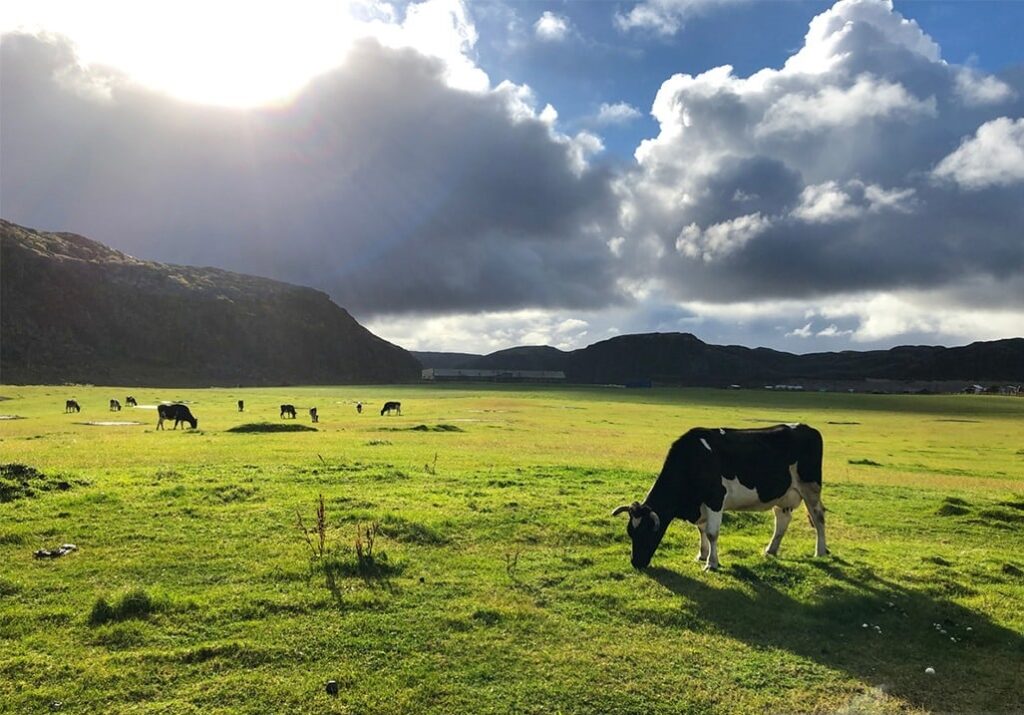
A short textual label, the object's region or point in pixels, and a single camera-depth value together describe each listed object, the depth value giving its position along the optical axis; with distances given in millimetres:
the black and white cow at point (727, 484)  13095
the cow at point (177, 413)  45906
